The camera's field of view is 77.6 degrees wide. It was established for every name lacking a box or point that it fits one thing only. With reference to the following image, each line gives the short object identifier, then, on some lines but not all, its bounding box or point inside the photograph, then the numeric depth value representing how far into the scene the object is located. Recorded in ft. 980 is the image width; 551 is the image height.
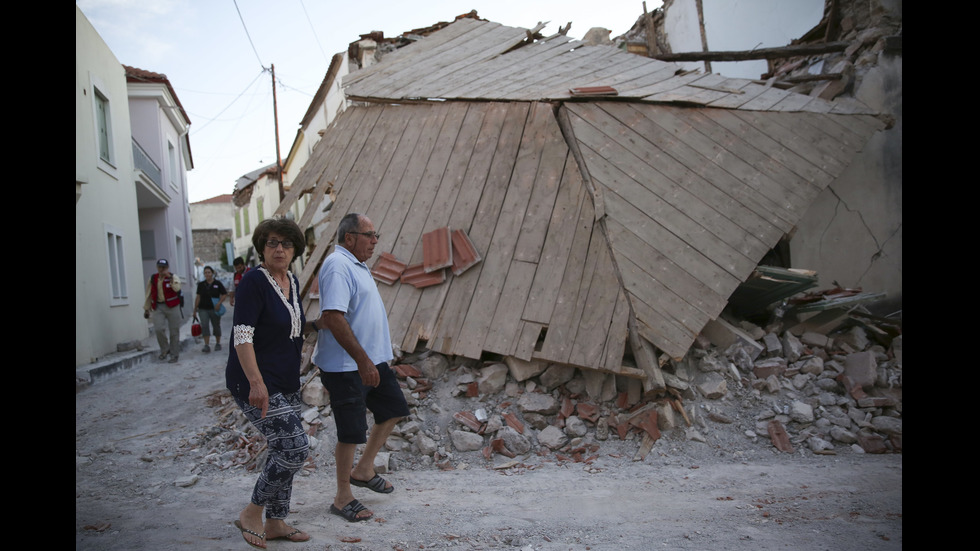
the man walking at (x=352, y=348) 10.98
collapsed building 16.39
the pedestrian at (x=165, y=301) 30.68
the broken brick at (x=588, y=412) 15.93
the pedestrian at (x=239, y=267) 35.40
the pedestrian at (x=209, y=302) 34.04
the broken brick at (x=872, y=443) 15.23
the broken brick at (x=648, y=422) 15.37
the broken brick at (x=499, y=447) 15.23
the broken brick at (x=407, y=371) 17.22
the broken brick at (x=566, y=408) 16.08
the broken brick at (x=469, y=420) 15.84
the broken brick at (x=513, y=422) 15.78
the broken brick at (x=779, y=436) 15.31
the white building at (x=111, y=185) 30.12
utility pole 68.66
